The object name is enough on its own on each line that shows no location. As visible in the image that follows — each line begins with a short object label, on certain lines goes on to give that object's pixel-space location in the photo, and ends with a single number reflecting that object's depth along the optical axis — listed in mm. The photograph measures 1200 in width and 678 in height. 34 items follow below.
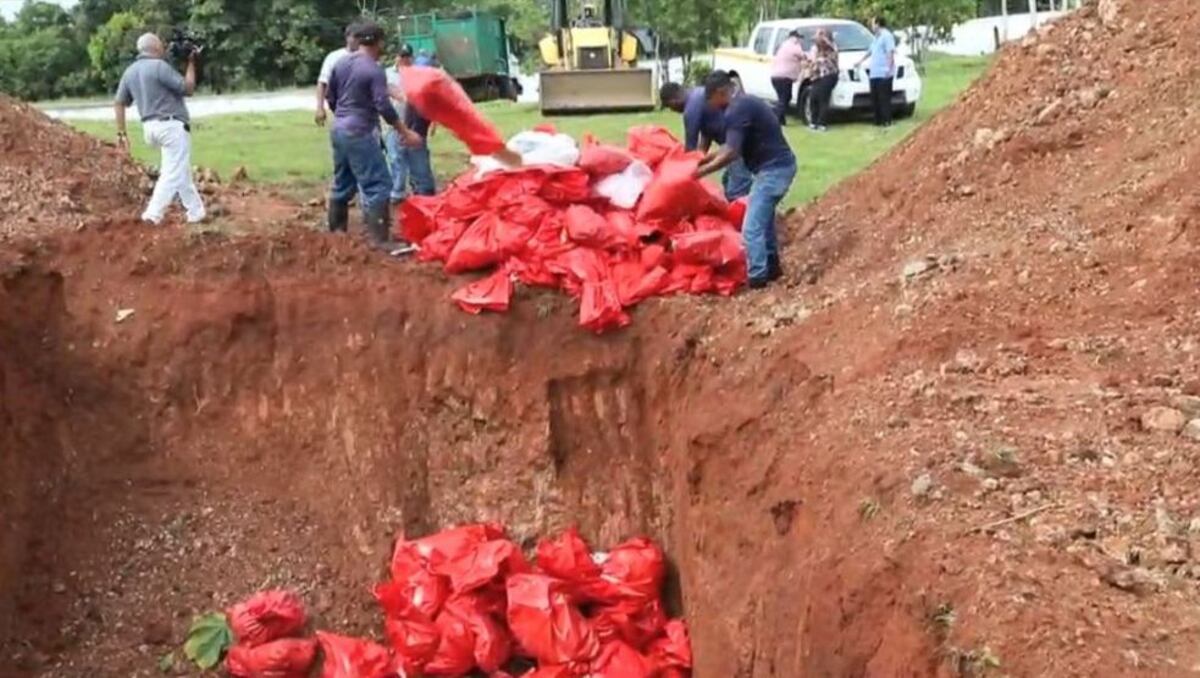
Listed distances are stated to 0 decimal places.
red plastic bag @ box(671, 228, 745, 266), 8938
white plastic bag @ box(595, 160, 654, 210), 9359
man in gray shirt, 9680
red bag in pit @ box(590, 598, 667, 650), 8117
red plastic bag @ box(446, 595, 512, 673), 7977
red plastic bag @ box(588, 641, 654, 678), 7820
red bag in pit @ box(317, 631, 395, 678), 8195
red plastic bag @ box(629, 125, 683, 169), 9789
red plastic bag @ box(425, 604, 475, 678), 8031
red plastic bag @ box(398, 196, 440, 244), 9500
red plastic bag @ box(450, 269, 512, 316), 8797
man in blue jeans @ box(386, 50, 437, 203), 10555
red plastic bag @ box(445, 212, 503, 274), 9031
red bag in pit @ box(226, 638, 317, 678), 8203
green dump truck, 27734
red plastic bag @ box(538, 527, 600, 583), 8250
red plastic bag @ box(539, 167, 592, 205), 9289
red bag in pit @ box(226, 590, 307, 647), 8383
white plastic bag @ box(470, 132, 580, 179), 9375
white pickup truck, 17328
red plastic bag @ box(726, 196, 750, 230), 9508
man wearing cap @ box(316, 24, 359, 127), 9422
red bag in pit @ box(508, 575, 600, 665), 7805
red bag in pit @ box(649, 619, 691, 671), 7906
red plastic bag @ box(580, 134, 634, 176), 9453
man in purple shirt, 9312
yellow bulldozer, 19703
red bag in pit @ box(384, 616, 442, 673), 8113
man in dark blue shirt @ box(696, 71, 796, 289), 8672
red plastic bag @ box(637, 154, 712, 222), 9203
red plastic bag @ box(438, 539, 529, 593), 8156
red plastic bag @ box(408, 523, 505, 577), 8352
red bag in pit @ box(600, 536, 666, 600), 8219
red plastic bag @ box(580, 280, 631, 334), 8633
